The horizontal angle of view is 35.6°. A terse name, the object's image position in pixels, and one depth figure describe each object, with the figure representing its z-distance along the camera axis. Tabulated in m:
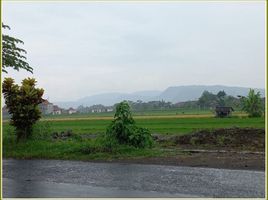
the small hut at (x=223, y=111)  58.09
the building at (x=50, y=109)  124.75
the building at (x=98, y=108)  151.77
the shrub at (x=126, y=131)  17.84
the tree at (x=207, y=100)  119.88
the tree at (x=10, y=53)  13.82
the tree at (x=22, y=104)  19.62
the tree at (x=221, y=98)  112.71
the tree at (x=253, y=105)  57.79
